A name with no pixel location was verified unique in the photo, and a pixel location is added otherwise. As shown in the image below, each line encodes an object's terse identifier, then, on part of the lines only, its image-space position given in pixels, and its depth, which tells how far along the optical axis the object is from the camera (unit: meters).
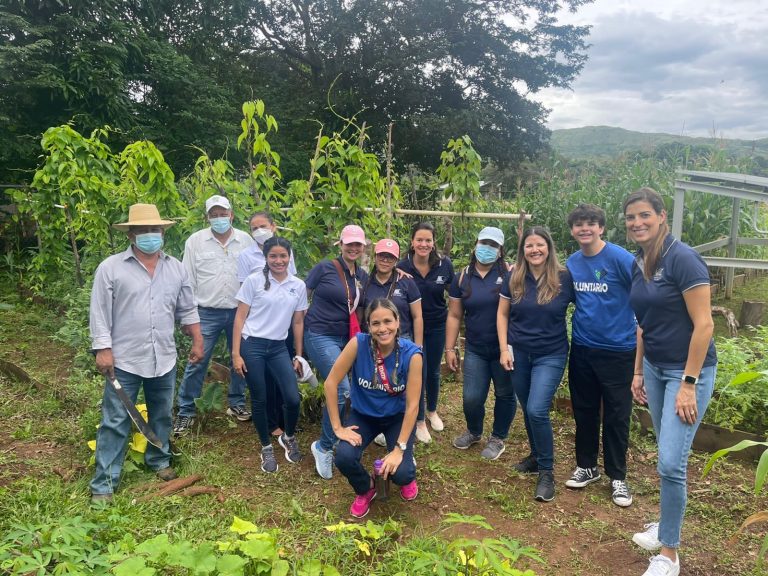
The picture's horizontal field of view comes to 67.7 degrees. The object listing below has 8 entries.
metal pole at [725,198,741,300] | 7.80
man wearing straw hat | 3.34
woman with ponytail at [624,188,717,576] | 2.62
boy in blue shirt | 3.33
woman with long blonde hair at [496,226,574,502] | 3.50
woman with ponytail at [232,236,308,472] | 3.84
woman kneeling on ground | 3.24
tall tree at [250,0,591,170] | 19.00
